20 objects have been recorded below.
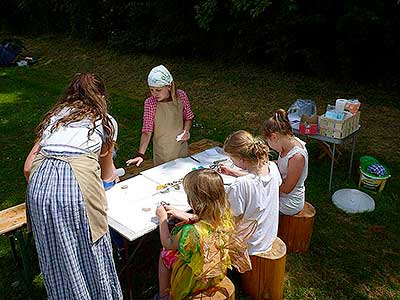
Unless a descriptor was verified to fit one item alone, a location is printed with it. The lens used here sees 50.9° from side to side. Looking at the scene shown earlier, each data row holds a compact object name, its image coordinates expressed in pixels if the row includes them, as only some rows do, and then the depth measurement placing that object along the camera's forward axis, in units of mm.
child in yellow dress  2436
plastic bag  4898
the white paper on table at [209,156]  3652
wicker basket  4215
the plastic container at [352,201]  4254
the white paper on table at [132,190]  3055
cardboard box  4414
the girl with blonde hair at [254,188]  2795
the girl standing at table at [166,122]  3729
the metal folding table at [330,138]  4270
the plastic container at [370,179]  4500
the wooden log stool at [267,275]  2939
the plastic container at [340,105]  4516
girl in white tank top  3284
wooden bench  3000
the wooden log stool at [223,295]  2566
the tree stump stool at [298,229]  3496
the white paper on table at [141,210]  2678
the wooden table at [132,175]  2617
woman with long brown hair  2209
